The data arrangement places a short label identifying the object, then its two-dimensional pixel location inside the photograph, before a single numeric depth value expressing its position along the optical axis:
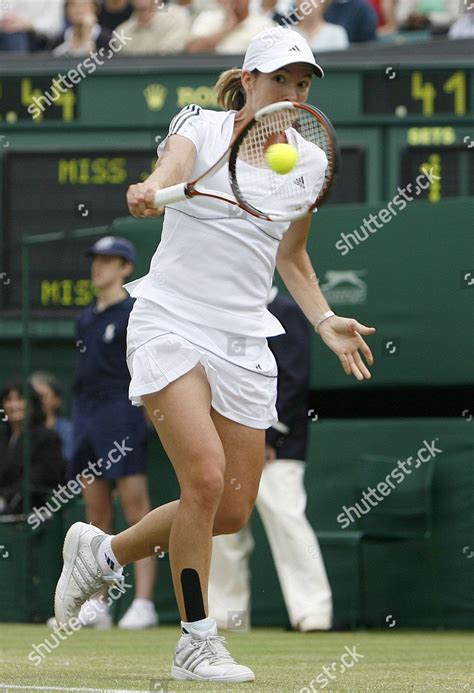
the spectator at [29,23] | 12.07
